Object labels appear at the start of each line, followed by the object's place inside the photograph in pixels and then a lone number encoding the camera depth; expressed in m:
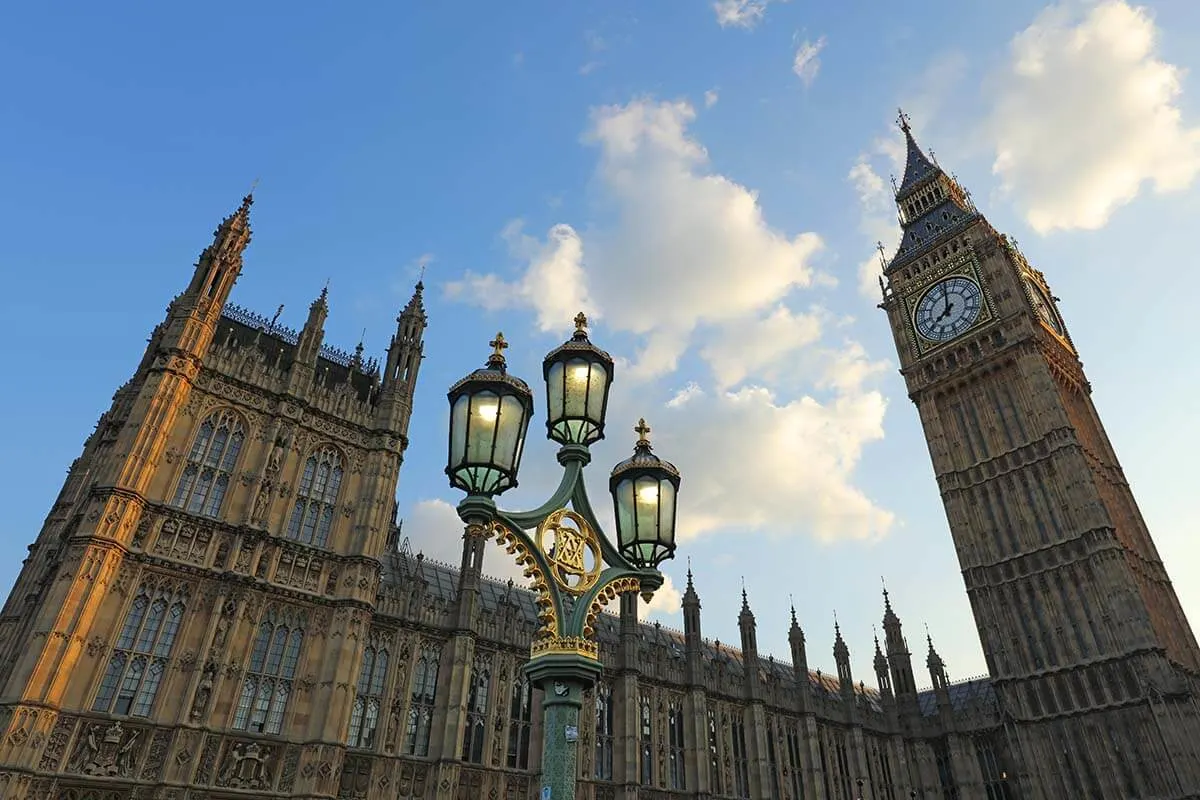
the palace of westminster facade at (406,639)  21.47
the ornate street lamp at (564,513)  8.14
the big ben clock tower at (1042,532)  39.38
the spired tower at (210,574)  20.28
